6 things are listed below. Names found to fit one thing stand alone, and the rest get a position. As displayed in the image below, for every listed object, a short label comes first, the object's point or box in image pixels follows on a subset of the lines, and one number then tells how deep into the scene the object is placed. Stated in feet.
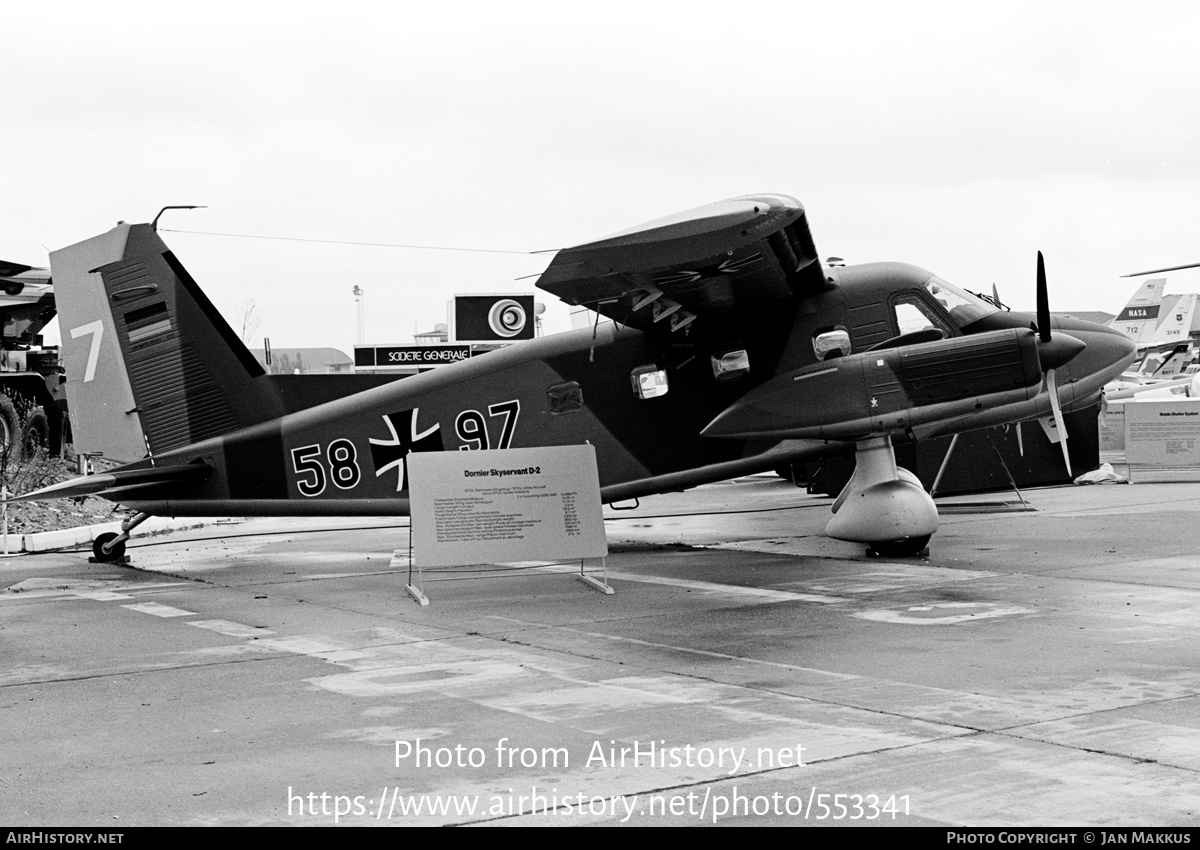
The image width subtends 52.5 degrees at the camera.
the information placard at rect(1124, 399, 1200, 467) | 89.25
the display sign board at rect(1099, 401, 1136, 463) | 109.29
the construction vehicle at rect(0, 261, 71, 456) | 91.40
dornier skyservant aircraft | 44.16
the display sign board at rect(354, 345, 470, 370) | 134.92
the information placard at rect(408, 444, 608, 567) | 39.68
